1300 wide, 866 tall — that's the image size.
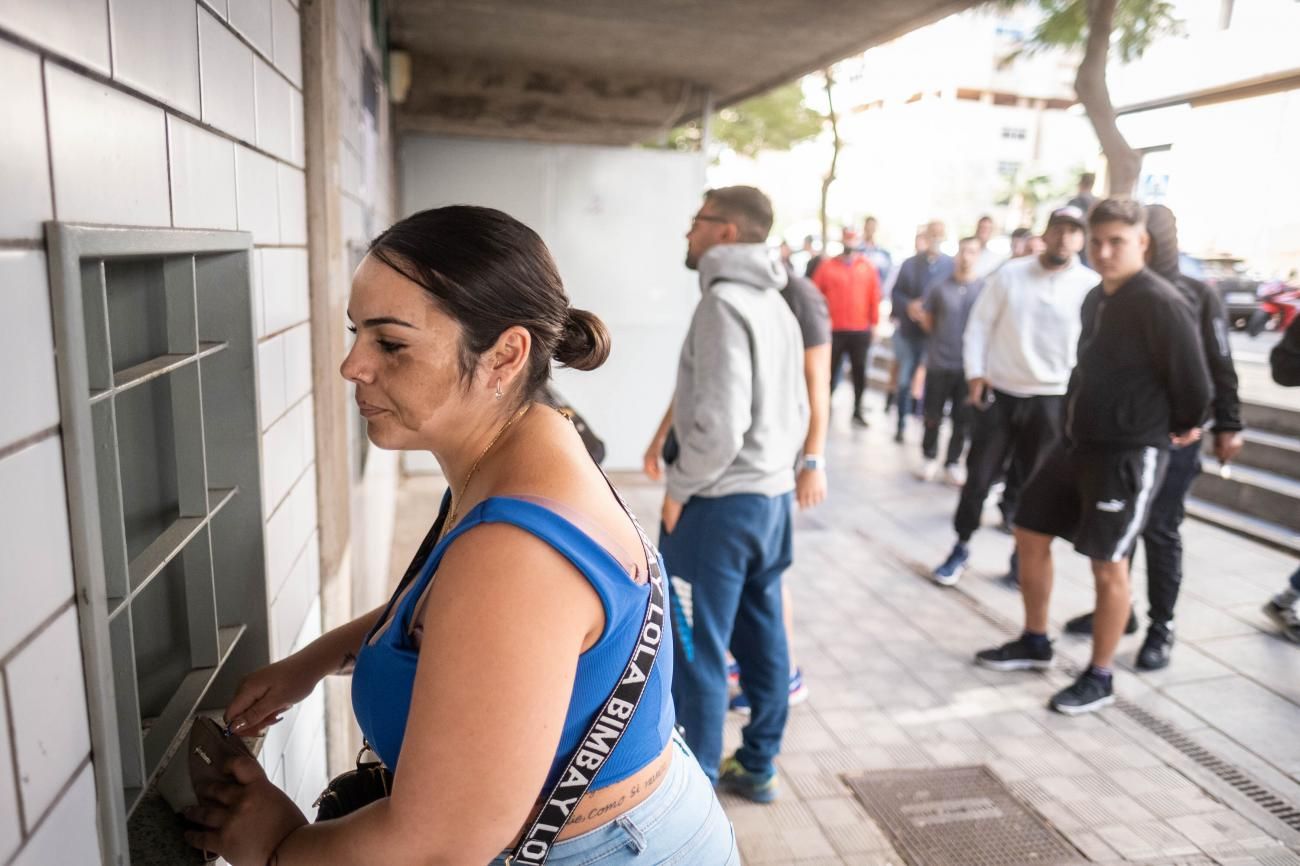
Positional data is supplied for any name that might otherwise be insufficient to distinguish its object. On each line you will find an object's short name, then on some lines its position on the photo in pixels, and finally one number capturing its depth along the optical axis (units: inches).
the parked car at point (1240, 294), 527.8
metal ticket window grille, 35.6
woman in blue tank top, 37.6
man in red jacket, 351.9
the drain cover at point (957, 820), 113.7
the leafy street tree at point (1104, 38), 287.3
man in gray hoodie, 113.3
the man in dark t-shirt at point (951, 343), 283.3
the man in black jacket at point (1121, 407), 138.0
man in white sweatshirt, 191.0
